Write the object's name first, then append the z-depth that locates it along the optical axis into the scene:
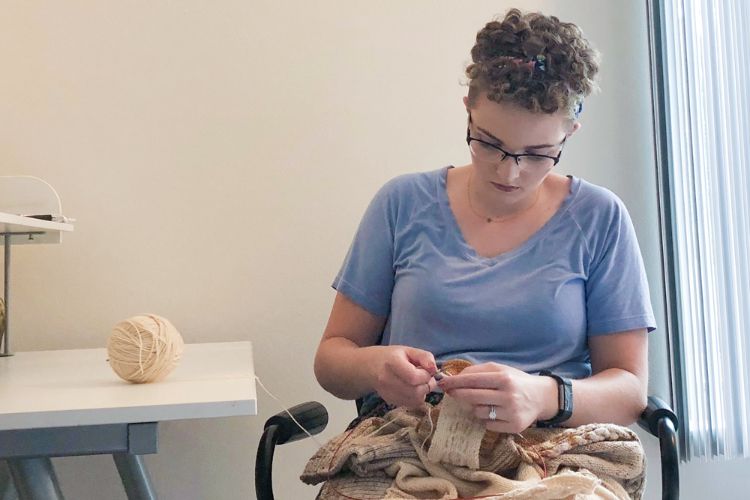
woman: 1.20
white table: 1.04
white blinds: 1.62
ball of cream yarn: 1.27
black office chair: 1.16
